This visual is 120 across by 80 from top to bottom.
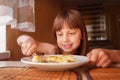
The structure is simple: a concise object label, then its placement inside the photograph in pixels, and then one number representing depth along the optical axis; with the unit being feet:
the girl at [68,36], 3.37
